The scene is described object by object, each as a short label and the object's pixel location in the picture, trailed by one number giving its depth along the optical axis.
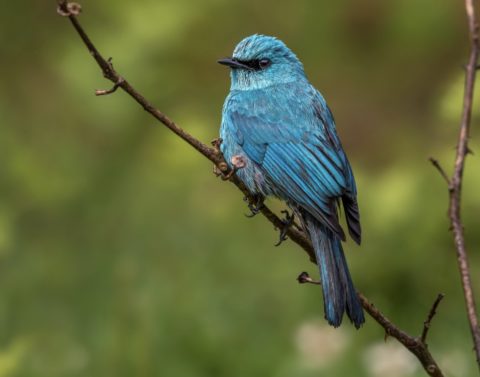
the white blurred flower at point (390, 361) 9.61
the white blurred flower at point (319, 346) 10.29
